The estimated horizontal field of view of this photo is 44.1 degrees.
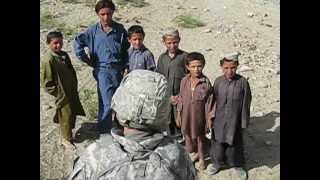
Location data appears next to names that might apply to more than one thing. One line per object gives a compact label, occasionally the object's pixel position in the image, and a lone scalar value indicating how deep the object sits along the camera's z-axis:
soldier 1.00
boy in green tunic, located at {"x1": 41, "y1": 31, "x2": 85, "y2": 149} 2.48
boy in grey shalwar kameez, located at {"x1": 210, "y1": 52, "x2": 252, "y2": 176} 2.49
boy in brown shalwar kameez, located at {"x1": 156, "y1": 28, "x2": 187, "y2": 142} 2.51
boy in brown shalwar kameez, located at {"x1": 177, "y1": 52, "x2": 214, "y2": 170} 2.49
